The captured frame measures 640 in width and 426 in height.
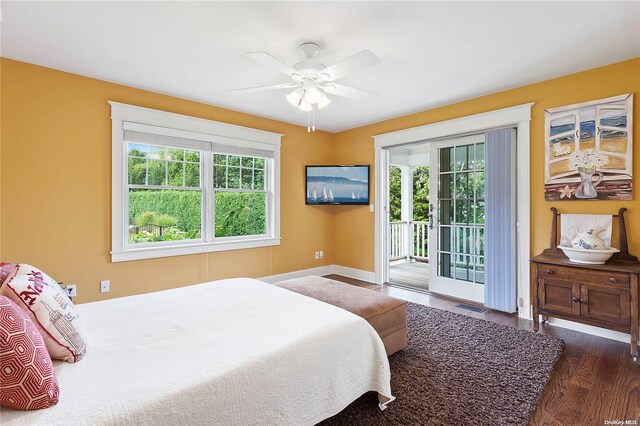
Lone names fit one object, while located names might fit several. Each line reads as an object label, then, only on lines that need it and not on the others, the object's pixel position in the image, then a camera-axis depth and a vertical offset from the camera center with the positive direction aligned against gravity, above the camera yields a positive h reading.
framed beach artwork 2.79 +0.55
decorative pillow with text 1.29 -0.43
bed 1.10 -0.63
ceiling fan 2.17 +1.04
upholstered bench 2.34 -0.71
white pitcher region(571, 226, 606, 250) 2.69 -0.26
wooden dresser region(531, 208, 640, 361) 2.46 -0.67
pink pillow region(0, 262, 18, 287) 1.45 -0.27
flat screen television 5.01 +0.42
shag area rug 1.81 -1.15
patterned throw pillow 0.99 -0.50
